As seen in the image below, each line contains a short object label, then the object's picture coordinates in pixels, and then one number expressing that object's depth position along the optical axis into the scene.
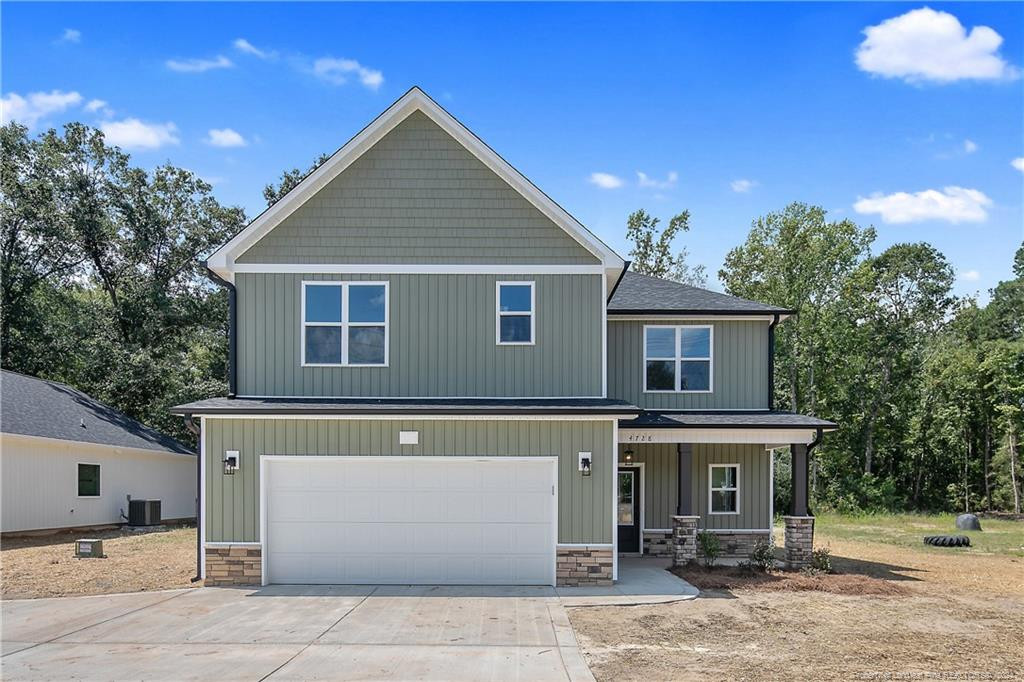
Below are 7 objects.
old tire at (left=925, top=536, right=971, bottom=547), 20.06
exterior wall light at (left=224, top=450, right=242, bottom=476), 12.64
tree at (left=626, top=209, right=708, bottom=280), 41.41
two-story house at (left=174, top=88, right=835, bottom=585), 12.70
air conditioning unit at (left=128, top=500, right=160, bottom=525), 22.92
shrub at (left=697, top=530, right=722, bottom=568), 14.71
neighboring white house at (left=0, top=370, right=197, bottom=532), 19.41
